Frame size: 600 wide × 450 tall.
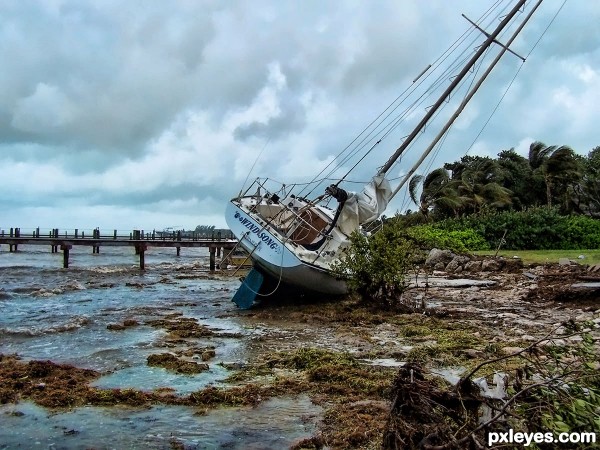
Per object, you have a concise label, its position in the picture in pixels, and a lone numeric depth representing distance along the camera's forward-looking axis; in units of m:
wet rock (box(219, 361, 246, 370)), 9.56
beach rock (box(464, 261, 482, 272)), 26.09
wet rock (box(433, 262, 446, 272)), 28.83
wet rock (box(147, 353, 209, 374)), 9.37
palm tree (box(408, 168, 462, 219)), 44.00
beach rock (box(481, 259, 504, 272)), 24.95
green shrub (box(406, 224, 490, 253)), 35.66
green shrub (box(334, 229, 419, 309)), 15.64
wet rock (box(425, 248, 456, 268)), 29.70
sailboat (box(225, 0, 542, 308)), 17.08
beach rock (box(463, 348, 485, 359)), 9.53
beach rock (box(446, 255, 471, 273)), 27.21
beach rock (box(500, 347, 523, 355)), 9.41
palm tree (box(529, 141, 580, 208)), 43.06
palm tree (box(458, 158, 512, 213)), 44.50
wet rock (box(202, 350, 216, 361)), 10.32
